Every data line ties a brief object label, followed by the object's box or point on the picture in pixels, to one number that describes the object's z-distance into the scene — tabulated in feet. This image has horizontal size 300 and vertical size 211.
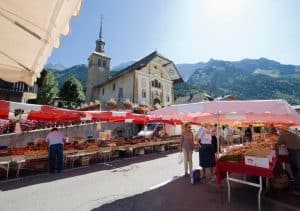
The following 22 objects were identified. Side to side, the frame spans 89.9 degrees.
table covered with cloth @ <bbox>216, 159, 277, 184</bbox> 12.22
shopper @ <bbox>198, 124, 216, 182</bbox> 18.19
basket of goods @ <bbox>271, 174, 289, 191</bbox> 15.11
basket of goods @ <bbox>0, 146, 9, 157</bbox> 19.75
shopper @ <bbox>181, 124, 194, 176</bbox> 19.60
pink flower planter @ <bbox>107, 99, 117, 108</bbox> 56.90
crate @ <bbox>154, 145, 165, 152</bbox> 40.39
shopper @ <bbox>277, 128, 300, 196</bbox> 15.15
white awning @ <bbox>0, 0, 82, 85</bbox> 4.32
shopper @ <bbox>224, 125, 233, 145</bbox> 45.27
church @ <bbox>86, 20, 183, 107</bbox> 80.78
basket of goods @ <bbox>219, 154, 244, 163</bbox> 13.67
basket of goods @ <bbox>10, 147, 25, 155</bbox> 20.18
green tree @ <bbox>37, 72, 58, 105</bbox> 66.60
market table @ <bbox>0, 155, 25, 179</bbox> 19.31
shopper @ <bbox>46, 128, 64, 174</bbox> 21.72
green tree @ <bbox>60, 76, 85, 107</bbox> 85.07
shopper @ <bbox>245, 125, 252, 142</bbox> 46.27
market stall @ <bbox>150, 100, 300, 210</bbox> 12.51
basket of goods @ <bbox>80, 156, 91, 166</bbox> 25.50
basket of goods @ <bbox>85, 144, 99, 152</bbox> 25.67
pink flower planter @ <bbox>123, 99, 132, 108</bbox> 53.76
